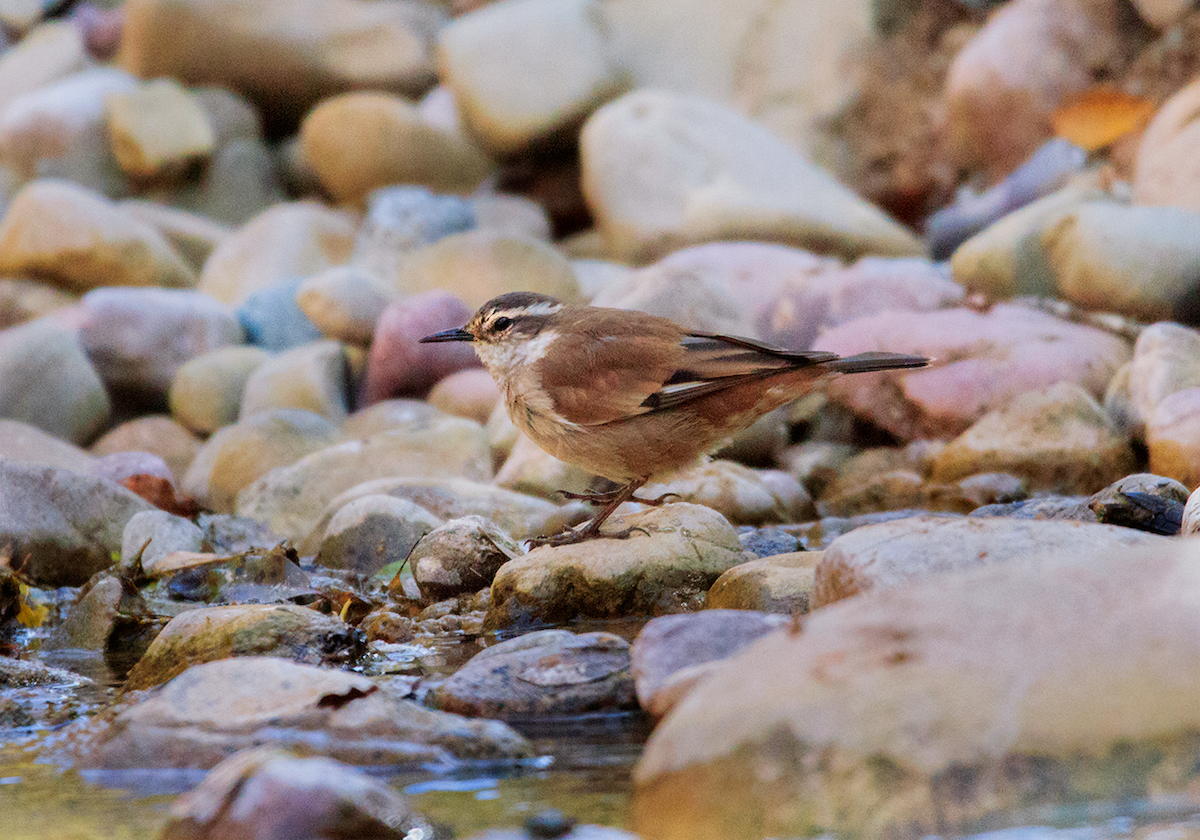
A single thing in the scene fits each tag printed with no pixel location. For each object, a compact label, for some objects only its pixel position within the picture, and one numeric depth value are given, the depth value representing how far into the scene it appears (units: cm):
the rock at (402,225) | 2292
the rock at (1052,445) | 1226
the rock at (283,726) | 581
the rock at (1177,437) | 1133
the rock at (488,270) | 1862
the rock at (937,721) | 455
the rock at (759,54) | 2536
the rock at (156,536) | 1020
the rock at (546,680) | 650
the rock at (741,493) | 1184
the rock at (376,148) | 2514
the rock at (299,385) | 1614
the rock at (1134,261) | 1496
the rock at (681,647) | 604
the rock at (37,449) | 1359
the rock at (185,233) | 2484
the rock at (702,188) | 2123
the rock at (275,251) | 2267
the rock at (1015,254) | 1637
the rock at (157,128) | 2625
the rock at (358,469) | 1235
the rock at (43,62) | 2981
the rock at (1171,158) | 1744
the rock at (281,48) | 2711
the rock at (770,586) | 777
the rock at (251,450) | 1380
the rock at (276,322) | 1908
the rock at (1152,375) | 1249
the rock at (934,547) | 664
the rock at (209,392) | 1680
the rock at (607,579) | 846
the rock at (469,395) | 1577
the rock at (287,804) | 462
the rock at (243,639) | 747
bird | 912
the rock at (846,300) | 1652
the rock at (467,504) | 1137
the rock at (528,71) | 2456
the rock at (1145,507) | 898
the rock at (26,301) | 1978
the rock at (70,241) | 1991
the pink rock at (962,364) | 1399
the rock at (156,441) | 1606
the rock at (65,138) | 2672
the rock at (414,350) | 1633
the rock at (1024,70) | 2172
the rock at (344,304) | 1748
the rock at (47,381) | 1566
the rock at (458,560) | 952
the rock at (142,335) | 1748
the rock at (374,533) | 1054
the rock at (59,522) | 1049
